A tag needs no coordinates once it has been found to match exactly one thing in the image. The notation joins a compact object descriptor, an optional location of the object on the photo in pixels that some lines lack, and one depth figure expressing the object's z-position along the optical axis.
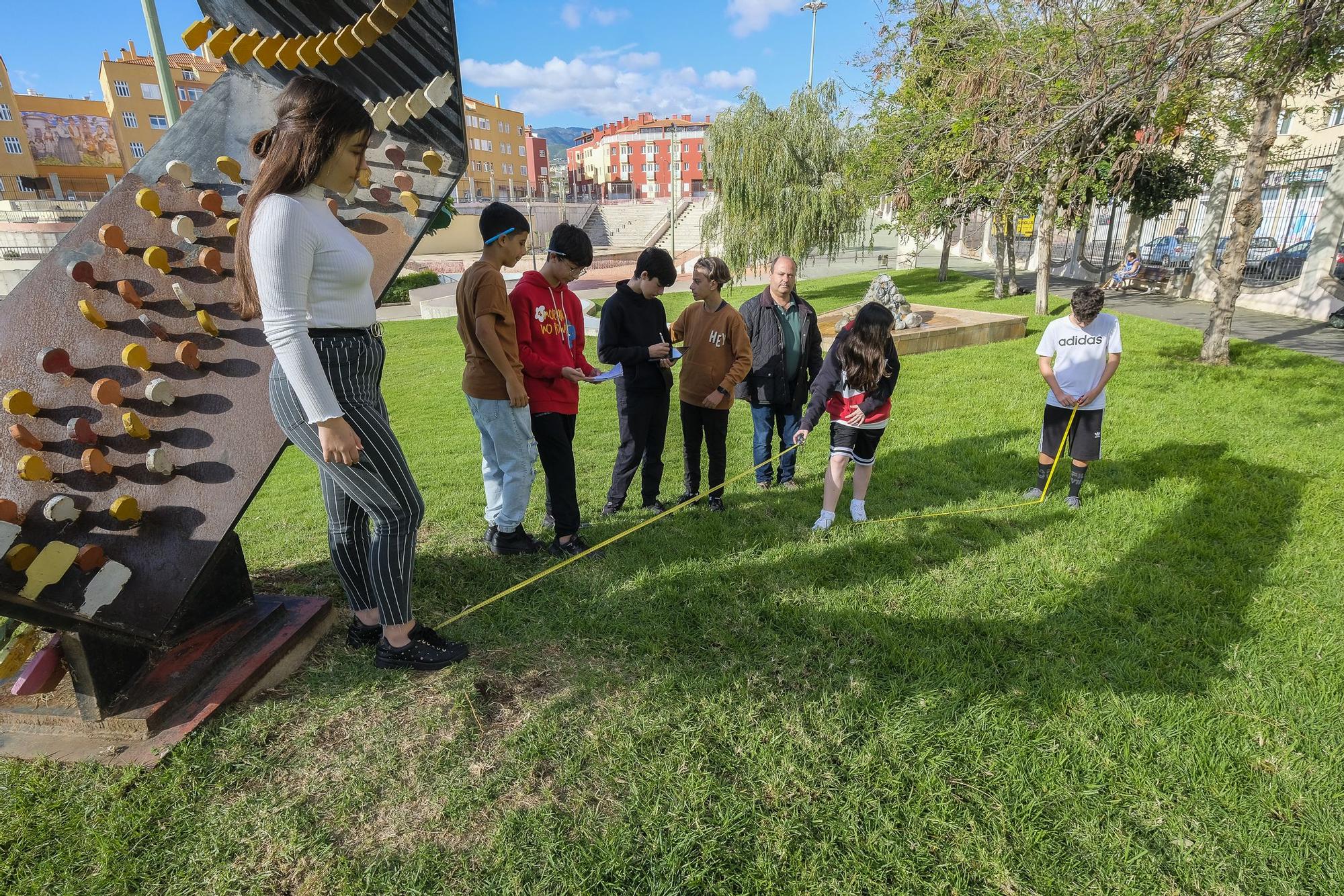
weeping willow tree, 18.25
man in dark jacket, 4.69
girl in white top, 1.87
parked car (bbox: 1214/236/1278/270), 13.92
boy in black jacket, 4.02
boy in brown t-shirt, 3.22
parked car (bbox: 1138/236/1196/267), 16.39
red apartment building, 90.19
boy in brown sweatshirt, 4.33
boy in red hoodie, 3.54
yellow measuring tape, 3.09
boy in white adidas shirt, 4.36
